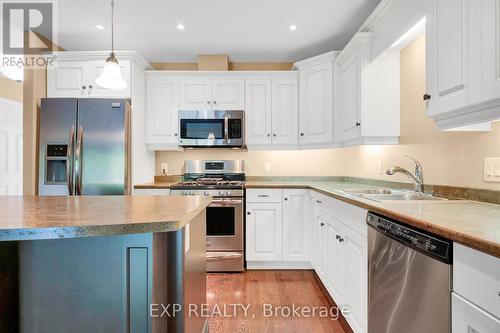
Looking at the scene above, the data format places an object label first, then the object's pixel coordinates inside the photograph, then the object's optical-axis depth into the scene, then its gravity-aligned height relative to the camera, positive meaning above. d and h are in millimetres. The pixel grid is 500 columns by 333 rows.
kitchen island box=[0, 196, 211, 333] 962 -422
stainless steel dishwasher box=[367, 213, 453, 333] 925 -479
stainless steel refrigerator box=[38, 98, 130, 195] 2615 +207
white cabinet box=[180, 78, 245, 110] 3195 +903
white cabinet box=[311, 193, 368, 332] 1560 -646
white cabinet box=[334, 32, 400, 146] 2221 +617
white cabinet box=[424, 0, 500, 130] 1037 +471
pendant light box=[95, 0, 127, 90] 1720 +597
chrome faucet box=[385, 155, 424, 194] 1840 -72
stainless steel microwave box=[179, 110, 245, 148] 3121 +461
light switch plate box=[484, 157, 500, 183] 1330 -16
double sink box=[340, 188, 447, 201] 1773 -214
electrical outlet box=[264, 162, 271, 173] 3471 -10
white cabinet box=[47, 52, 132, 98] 2869 +980
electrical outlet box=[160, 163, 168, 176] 3465 -36
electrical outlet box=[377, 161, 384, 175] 2463 -9
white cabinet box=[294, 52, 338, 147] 2938 +768
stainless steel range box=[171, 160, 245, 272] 2842 -636
